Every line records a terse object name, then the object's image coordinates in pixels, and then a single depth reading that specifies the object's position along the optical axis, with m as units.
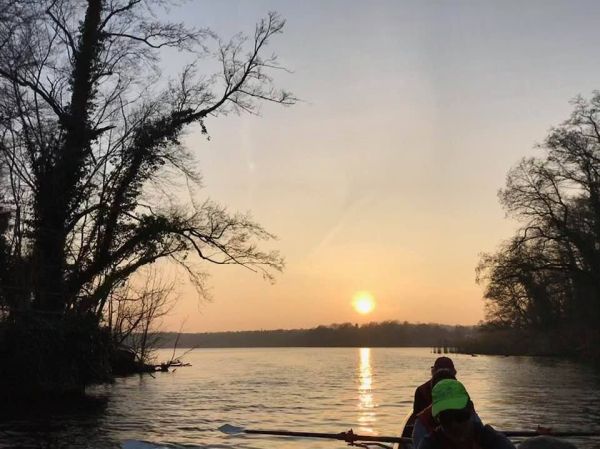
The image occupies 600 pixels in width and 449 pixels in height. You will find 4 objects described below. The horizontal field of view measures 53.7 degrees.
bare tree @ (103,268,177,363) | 29.54
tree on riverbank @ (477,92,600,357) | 38.50
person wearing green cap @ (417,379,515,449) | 3.94
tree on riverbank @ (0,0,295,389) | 18.98
